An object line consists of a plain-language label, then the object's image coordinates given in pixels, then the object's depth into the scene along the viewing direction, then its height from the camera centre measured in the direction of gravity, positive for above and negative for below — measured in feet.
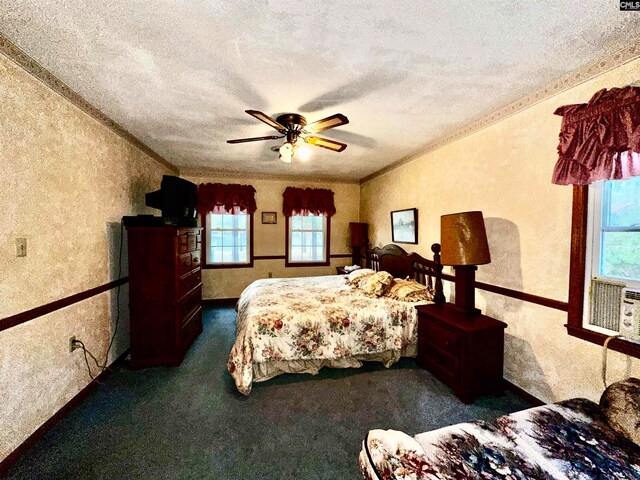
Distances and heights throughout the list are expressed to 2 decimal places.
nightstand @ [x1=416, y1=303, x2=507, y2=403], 6.74 -3.36
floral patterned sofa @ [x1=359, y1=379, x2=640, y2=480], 3.18 -3.07
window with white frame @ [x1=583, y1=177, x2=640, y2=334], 5.06 -0.33
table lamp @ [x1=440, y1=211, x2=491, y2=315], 7.29 -0.52
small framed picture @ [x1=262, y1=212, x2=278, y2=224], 16.29 +0.86
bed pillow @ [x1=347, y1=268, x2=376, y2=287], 11.12 -2.05
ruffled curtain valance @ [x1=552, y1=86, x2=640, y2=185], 4.69 +1.88
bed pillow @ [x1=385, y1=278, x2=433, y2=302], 9.25 -2.27
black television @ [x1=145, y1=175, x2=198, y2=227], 9.16 +1.11
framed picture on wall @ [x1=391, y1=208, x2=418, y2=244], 11.60 +0.27
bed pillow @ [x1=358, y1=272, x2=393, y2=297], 9.71 -2.11
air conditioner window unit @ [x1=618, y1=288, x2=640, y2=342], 4.90 -1.61
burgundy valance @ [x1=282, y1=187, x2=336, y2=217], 16.21 +1.89
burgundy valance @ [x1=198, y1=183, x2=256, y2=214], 14.97 +1.93
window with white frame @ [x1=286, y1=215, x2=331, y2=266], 16.96 -0.63
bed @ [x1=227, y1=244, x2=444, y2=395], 7.61 -3.24
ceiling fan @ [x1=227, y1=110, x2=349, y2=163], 6.67 +2.92
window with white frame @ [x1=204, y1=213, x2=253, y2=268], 15.69 -0.62
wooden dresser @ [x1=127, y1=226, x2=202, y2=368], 8.57 -2.26
